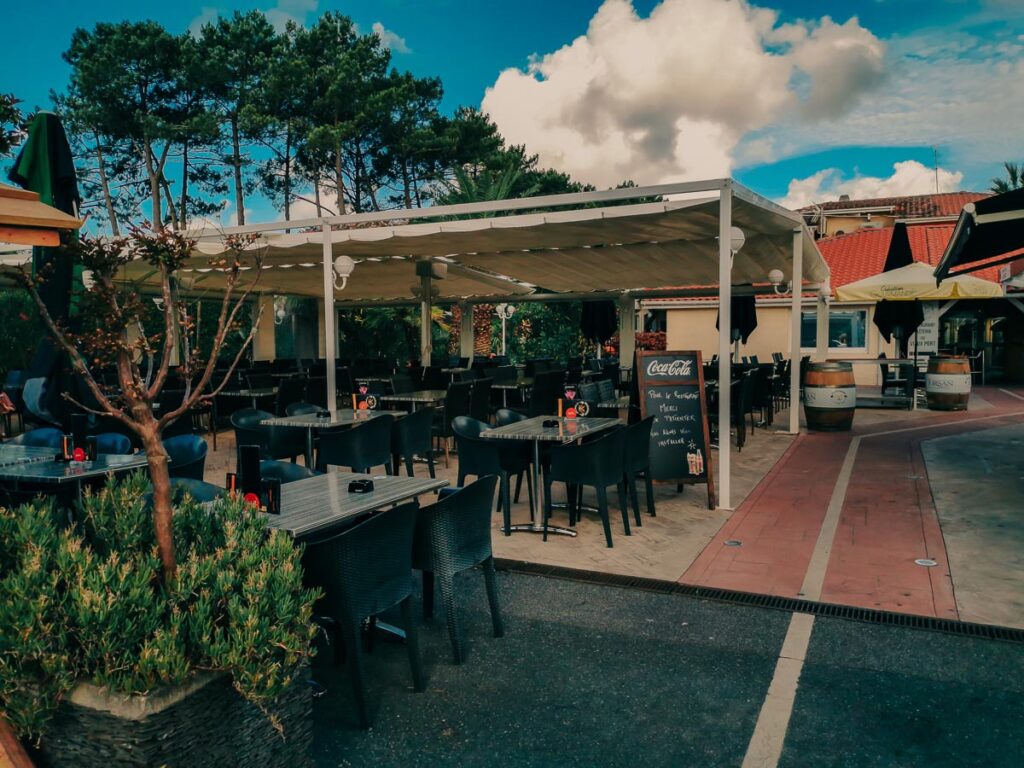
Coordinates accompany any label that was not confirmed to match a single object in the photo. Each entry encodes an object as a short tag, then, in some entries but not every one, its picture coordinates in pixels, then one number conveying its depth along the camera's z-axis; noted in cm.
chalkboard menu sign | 580
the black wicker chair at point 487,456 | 512
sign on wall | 1634
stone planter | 173
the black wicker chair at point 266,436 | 584
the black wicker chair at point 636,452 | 509
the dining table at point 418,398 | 796
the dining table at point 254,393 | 828
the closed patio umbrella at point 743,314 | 1261
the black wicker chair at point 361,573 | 251
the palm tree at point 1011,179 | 2935
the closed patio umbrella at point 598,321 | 1533
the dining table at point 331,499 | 277
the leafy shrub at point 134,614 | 172
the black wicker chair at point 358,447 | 550
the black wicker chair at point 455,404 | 754
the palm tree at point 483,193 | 1777
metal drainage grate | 335
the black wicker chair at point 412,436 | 618
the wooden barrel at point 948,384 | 1202
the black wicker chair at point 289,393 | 800
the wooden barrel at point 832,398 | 1005
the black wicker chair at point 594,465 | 466
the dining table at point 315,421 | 584
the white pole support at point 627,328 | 1555
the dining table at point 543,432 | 484
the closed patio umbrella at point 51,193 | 426
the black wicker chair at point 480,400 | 782
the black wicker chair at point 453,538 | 302
